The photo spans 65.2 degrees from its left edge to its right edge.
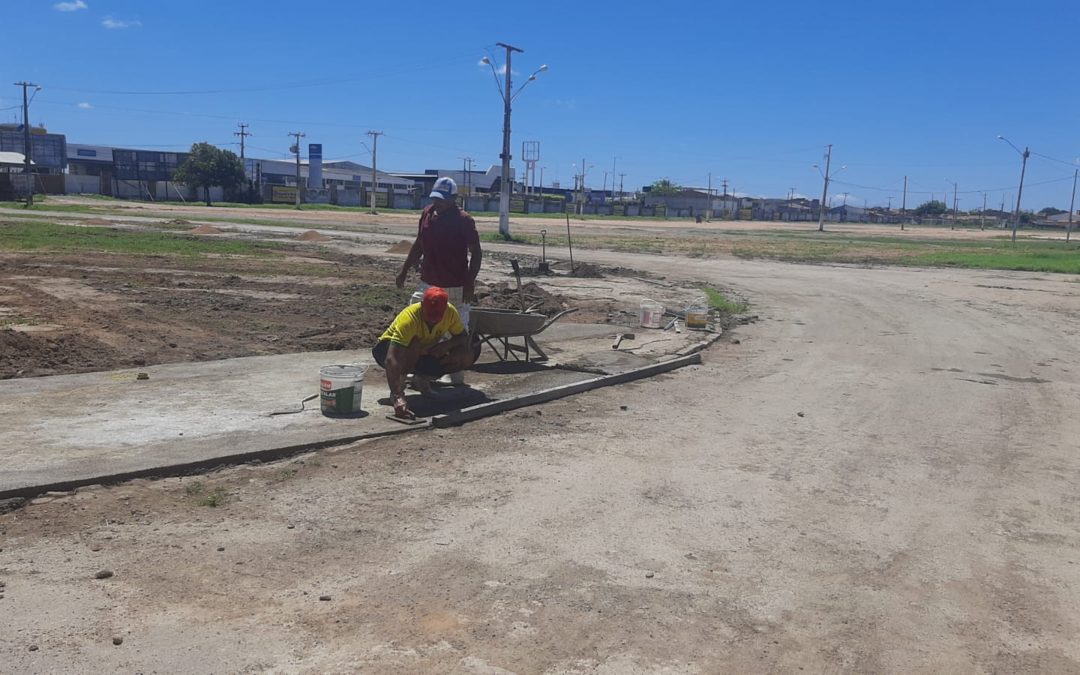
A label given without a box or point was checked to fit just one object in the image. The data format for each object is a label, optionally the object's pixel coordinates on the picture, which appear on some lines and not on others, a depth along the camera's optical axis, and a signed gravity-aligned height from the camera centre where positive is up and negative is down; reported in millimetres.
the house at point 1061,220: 152775 +6140
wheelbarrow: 8664 -1018
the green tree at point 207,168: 89938 +4504
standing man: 7867 -218
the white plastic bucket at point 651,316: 13555 -1350
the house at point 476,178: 130638 +7289
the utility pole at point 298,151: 96025 +8087
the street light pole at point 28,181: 50938 +1369
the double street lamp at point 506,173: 41062 +2579
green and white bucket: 6855 -1409
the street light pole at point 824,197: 92038 +4739
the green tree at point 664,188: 174375 +9119
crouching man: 6984 -1044
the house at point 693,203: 150125 +5618
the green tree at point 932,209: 192350 +8130
